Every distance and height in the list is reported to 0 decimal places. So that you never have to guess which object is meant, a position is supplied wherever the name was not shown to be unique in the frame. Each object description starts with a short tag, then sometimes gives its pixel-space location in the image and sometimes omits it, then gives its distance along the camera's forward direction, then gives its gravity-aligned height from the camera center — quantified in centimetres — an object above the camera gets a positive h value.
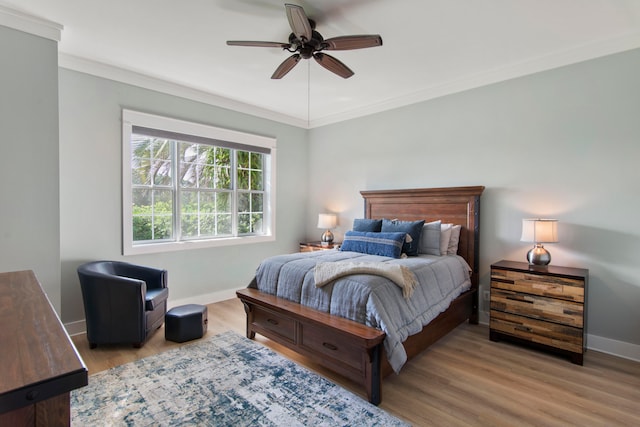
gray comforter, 222 -68
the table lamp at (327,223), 480 -22
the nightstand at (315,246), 464 -56
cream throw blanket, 241 -50
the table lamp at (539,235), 286 -24
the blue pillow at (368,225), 385 -20
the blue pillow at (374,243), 331 -38
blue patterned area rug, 194 -128
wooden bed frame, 213 -89
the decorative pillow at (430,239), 348 -33
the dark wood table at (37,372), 60 -34
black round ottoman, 297 -111
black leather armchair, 276 -88
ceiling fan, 210 +123
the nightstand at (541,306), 263 -85
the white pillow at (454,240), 355 -35
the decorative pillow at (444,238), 347 -32
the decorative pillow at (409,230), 343 -24
